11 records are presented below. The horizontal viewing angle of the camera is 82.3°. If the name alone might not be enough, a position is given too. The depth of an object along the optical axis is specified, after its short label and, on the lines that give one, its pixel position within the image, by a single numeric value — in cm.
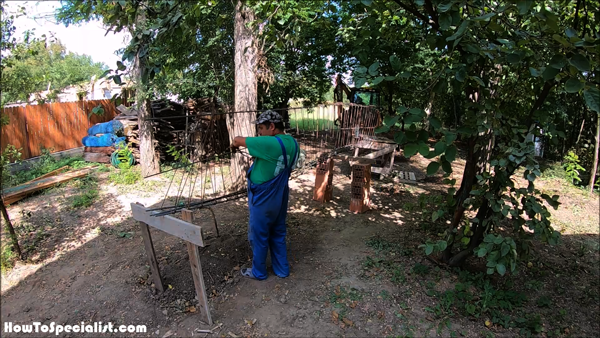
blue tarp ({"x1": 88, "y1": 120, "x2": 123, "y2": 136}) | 960
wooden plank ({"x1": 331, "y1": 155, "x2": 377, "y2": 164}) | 586
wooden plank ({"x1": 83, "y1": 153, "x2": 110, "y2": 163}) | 968
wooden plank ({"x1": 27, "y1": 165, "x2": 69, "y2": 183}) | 769
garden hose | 891
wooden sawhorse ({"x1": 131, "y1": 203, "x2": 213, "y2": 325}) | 279
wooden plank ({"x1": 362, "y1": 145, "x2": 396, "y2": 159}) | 659
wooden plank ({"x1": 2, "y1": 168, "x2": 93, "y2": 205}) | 632
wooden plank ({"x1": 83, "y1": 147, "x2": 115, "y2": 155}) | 955
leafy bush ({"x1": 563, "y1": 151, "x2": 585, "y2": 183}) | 873
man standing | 315
